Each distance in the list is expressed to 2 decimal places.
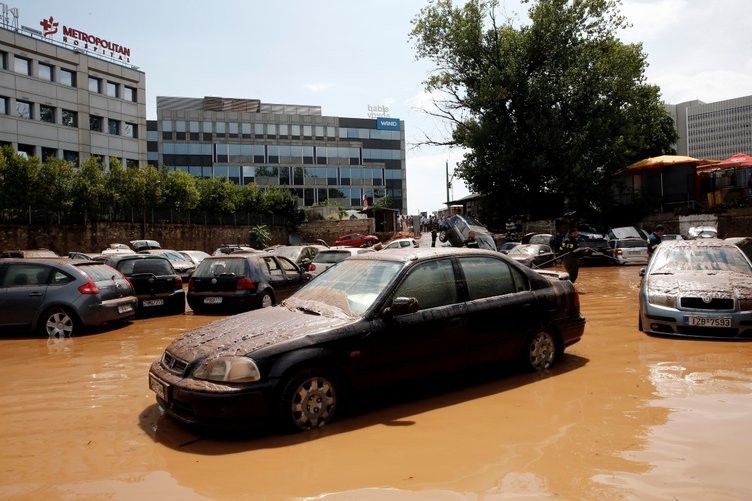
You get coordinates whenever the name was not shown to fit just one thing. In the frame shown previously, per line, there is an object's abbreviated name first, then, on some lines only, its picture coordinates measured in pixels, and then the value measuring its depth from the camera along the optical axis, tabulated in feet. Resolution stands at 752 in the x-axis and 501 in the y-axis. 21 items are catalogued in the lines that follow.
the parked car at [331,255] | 50.31
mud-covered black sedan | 14.73
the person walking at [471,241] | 49.70
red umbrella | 106.93
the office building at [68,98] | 142.41
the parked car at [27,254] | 54.80
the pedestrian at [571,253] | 47.60
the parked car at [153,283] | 39.88
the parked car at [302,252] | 55.73
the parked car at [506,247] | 85.39
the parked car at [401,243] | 97.48
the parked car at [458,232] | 73.94
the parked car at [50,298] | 31.60
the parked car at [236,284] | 39.11
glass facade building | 247.29
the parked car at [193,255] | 73.51
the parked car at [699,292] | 25.89
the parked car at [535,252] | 66.03
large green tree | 118.42
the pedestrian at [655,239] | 50.34
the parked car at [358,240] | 137.59
